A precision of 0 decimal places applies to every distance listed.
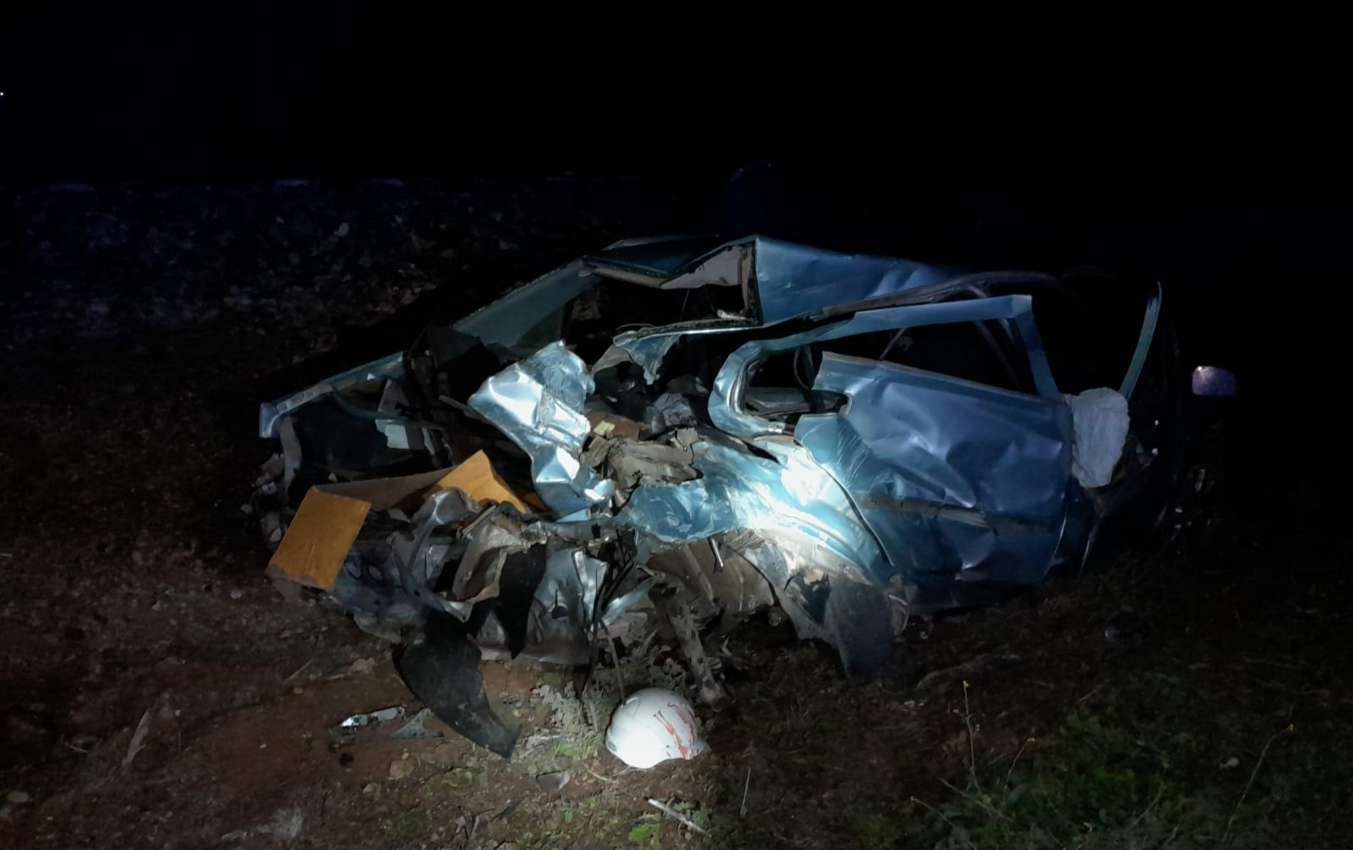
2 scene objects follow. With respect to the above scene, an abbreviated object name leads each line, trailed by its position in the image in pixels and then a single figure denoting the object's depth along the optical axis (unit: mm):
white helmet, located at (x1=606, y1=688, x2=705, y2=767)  2795
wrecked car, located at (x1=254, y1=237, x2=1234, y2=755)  2914
